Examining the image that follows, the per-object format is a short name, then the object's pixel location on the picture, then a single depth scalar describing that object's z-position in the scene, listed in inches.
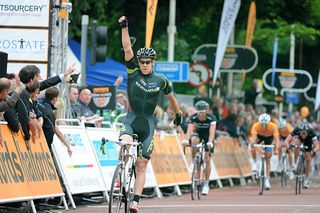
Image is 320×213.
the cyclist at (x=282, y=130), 1402.6
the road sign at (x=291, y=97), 2142.1
